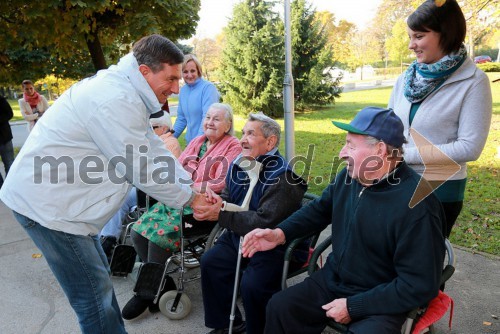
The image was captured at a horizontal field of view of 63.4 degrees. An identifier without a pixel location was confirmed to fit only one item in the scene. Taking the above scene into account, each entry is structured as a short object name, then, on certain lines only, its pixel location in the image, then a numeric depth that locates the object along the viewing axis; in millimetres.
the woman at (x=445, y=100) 2117
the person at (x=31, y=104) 8320
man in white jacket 1989
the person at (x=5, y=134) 6344
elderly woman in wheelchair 3076
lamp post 5461
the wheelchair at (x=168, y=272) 2926
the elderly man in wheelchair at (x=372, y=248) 1805
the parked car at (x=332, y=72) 16016
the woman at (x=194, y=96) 4402
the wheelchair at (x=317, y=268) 1854
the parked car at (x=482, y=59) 36272
